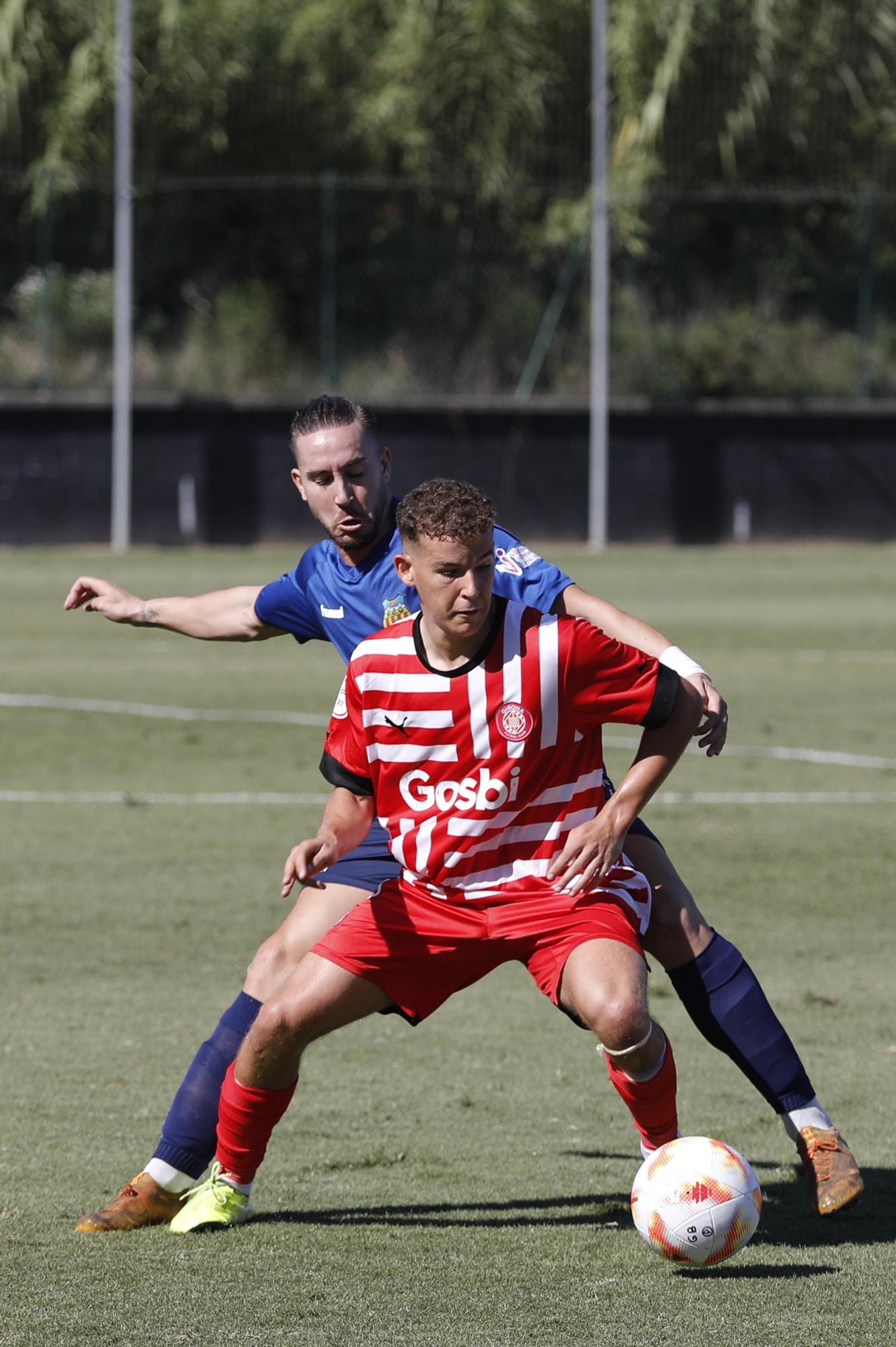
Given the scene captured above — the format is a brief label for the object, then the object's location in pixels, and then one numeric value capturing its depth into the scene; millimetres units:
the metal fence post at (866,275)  62594
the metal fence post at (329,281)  60250
